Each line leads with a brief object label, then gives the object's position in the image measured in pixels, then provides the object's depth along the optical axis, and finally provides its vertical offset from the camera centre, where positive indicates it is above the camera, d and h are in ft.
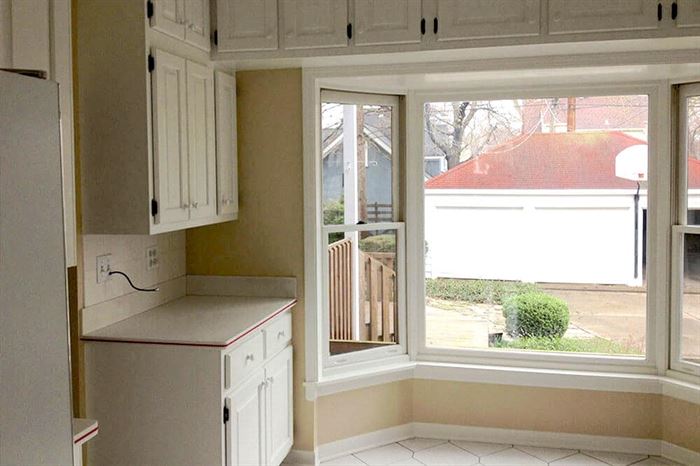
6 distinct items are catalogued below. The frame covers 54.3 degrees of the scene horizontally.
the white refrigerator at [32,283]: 3.90 -0.48
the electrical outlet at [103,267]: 9.21 -0.89
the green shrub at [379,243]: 12.60 -0.84
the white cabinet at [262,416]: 8.80 -3.09
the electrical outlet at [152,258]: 10.69 -0.90
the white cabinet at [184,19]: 8.87 +2.52
